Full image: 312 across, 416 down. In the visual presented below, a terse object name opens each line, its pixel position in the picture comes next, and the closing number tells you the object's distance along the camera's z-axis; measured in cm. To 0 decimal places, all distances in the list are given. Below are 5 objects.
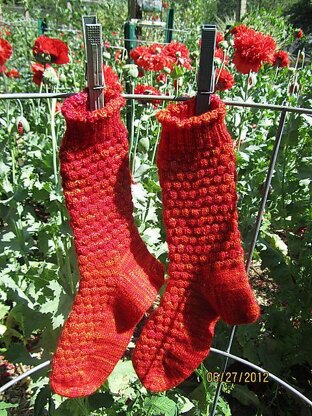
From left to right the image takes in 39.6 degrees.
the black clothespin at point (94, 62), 61
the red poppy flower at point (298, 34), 311
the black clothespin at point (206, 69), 63
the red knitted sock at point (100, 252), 71
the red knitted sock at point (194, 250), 71
